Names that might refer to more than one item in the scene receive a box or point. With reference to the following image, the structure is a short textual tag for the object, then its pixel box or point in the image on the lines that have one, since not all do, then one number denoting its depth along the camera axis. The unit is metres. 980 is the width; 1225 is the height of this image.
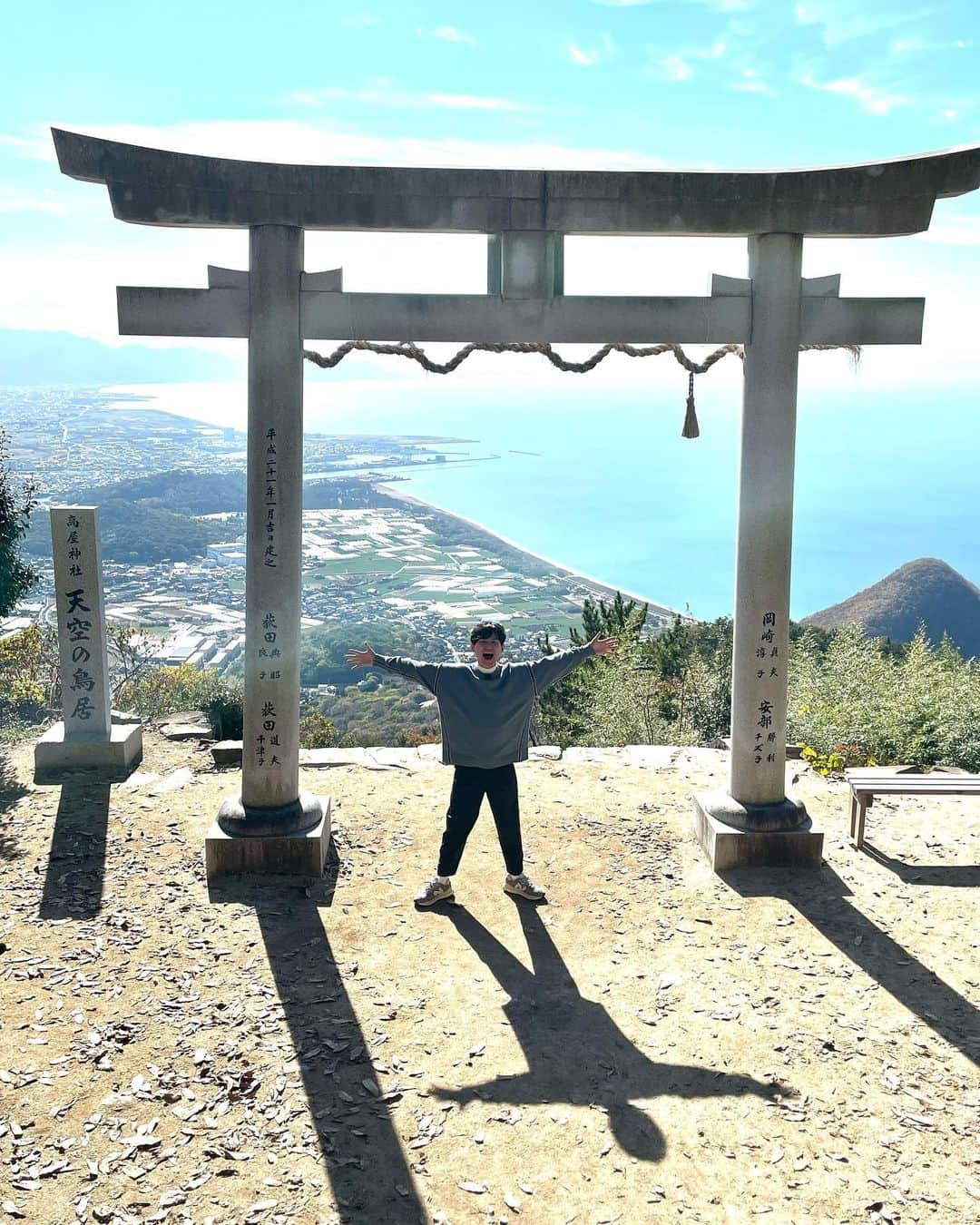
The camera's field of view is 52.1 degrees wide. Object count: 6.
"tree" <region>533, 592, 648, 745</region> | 16.89
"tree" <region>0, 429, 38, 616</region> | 11.36
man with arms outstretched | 6.26
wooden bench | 7.55
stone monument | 9.58
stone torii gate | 6.62
